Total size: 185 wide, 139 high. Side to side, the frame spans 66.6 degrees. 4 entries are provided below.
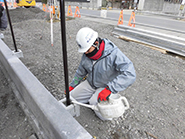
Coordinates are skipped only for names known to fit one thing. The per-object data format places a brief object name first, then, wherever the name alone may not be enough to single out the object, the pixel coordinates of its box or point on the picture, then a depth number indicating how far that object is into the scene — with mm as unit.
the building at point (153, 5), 22547
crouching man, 2145
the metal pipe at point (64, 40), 1526
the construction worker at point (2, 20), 6128
